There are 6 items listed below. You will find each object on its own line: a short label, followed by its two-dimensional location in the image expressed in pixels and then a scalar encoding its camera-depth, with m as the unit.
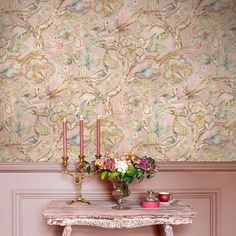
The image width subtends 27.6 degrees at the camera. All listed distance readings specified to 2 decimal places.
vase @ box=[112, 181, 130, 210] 3.23
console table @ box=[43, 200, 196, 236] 3.04
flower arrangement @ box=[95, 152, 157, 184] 3.17
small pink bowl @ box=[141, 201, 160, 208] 3.25
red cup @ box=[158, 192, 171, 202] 3.34
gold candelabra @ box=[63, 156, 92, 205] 3.40
